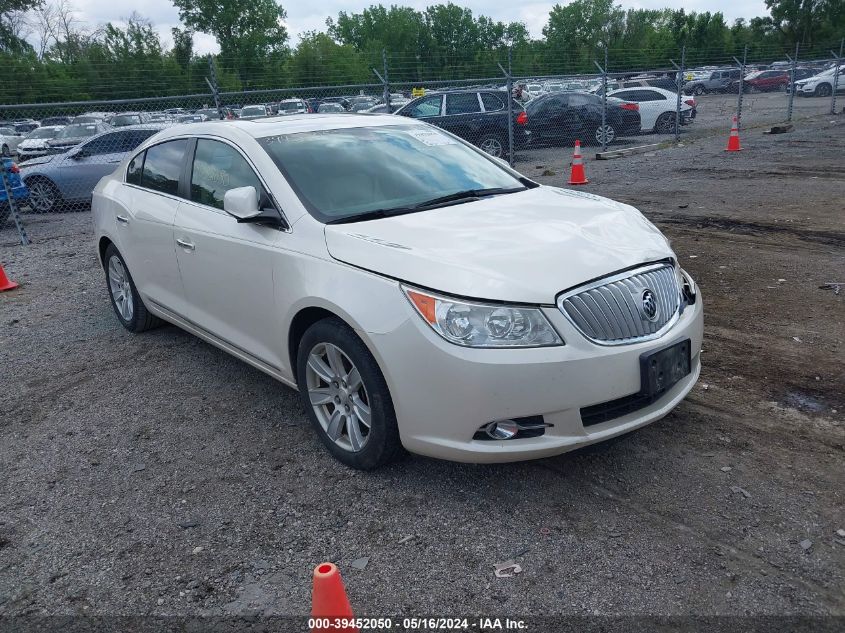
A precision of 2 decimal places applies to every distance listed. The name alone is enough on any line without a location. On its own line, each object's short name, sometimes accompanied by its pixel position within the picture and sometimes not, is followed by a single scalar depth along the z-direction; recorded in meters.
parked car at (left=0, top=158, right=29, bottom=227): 10.90
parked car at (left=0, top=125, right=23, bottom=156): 23.01
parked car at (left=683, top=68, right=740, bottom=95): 44.30
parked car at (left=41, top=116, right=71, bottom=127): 28.12
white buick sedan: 2.95
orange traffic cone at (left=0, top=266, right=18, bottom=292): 7.97
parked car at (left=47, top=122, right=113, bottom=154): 18.08
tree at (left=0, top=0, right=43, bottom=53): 58.00
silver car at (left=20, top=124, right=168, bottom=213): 13.53
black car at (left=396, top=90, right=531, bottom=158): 16.48
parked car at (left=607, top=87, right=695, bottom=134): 20.97
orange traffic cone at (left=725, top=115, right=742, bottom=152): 15.80
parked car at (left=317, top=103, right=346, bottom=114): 23.49
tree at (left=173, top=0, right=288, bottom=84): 79.06
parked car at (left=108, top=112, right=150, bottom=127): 19.50
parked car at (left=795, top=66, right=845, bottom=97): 35.59
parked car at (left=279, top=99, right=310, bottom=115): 21.61
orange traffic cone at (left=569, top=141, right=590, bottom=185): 12.63
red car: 44.62
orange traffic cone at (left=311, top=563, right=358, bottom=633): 2.06
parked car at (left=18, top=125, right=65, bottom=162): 19.05
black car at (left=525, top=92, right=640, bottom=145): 18.89
